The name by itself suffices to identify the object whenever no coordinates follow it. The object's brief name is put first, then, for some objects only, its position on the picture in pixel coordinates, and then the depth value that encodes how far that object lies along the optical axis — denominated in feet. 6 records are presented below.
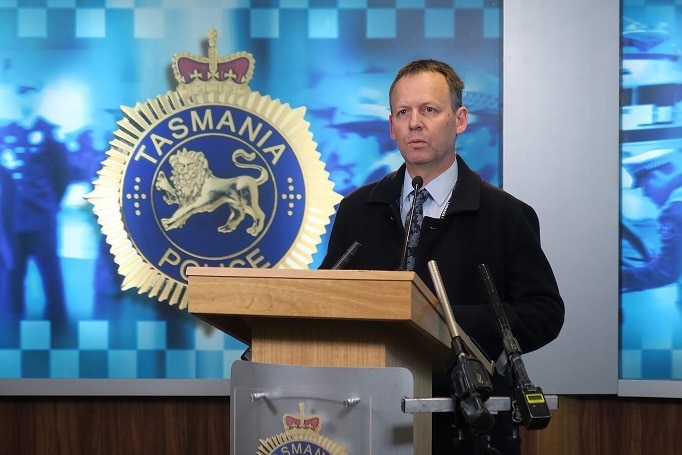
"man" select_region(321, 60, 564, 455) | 17.85
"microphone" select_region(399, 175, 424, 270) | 16.95
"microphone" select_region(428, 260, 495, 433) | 15.80
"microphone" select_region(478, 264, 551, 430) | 15.86
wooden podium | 15.81
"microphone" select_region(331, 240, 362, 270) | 16.87
